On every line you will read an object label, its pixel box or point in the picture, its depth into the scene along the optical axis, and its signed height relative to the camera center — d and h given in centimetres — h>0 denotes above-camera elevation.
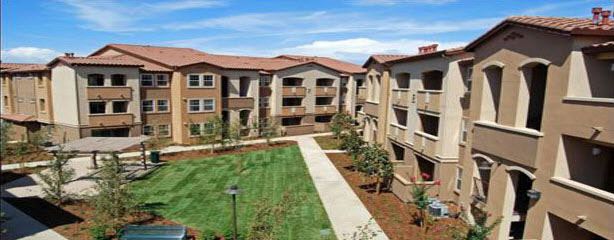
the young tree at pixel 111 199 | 1617 -511
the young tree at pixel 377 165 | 2248 -459
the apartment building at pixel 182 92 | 3503 -112
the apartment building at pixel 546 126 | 1174 -126
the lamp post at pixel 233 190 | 1396 -391
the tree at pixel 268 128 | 3972 -494
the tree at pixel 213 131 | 3556 -457
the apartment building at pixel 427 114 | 2108 -167
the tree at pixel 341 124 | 4138 -415
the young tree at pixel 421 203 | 1739 -520
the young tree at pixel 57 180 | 1986 -524
